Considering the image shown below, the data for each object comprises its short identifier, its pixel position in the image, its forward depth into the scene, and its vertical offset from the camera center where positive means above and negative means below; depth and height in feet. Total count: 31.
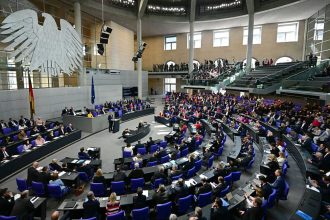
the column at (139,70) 92.94 +6.53
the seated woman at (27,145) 32.12 -9.48
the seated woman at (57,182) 21.90 -10.13
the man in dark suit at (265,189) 18.97 -9.20
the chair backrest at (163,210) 17.43 -10.34
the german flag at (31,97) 41.31 -2.75
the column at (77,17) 67.26 +21.05
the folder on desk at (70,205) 17.56 -10.11
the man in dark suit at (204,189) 19.60 -9.51
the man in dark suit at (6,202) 17.25 -9.79
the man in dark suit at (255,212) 15.30 -9.10
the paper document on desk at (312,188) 18.43 -8.91
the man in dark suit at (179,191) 19.61 -9.77
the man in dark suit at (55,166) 25.56 -9.84
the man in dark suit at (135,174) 23.48 -9.83
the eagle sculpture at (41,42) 44.37 +9.60
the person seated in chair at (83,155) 30.07 -10.05
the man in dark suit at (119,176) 22.42 -9.68
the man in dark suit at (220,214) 15.38 -9.24
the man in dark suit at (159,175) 22.91 -9.77
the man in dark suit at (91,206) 16.72 -9.65
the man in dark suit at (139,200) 17.69 -9.66
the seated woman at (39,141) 34.30 -9.28
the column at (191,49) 95.42 +16.50
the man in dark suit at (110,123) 51.93 -9.46
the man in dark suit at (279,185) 20.27 -9.44
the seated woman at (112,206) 17.26 -9.87
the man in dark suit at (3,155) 27.99 -9.47
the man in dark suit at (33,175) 22.62 -9.72
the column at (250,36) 79.32 +19.44
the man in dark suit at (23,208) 16.31 -9.66
